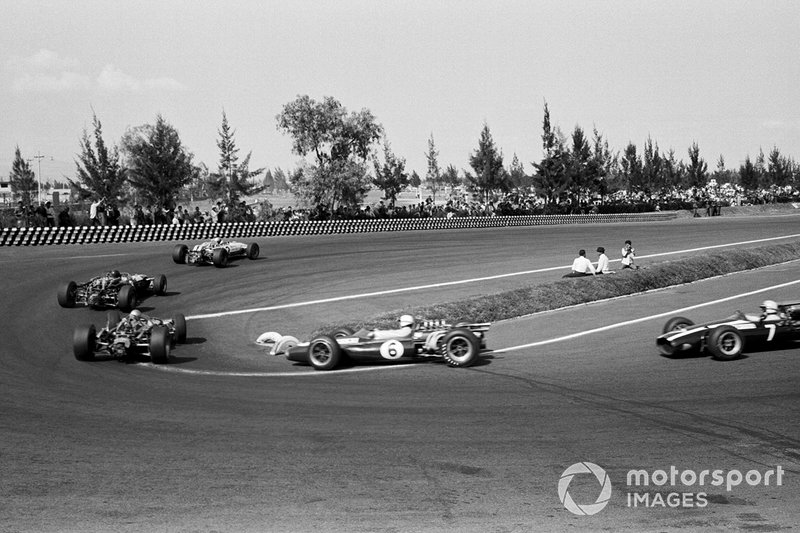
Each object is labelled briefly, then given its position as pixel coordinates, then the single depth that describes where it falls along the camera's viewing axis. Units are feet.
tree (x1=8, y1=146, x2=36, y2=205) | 314.51
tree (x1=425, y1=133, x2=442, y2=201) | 304.71
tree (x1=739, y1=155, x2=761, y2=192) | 380.17
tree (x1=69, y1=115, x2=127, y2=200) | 192.13
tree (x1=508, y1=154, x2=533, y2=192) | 477.98
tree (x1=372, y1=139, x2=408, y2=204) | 265.34
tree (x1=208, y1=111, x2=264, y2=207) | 223.71
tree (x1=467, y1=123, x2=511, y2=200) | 270.46
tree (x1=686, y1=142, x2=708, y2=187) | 339.77
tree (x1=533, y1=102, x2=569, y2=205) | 268.21
